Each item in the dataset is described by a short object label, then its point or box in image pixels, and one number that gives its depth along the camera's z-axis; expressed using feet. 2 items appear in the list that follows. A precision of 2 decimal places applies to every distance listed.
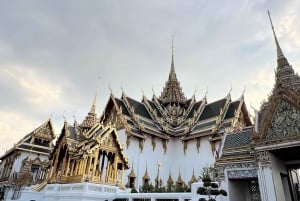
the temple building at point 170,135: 53.16
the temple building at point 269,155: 16.70
